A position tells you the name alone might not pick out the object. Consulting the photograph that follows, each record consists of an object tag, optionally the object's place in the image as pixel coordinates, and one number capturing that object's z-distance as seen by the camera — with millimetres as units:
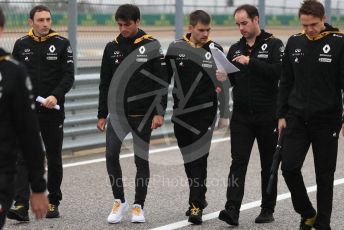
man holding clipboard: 14773
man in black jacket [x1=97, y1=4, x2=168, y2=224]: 15336
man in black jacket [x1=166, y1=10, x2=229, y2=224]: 15359
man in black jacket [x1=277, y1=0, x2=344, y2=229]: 13305
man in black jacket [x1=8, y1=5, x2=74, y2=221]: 15359
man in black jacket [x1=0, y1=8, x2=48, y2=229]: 8734
